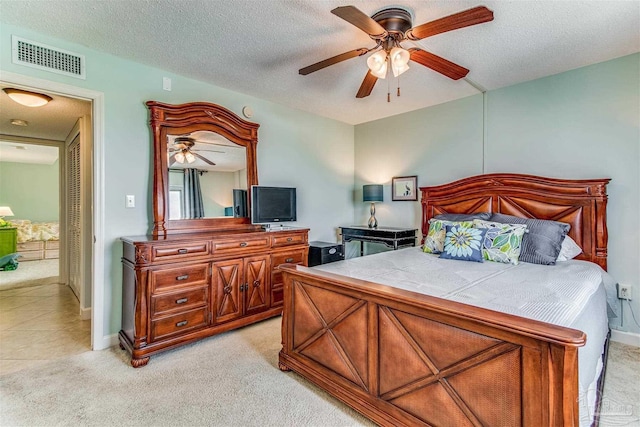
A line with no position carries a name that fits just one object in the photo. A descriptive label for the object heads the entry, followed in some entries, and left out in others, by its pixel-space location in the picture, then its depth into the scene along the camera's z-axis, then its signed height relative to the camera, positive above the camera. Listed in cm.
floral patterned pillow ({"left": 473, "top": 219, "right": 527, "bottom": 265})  255 -28
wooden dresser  240 -65
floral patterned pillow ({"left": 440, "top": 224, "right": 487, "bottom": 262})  262 -30
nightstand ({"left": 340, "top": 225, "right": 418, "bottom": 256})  390 -34
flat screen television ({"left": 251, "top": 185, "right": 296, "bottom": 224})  349 +8
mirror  290 +47
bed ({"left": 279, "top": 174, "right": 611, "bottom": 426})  113 -68
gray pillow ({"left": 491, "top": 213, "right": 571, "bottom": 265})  257 -27
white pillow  273 -37
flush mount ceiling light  278 +106
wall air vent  225 +118
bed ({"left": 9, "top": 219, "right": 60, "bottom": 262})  679 -61
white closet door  397 -2
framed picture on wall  423 +31
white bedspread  141 -46
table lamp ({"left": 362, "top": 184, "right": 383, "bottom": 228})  442 +21
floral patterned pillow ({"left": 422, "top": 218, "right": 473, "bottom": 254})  300 -27
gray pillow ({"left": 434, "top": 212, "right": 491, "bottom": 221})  321 -7
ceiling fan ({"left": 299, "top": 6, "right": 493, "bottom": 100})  173 +108
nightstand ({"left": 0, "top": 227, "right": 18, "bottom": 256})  643 -57
